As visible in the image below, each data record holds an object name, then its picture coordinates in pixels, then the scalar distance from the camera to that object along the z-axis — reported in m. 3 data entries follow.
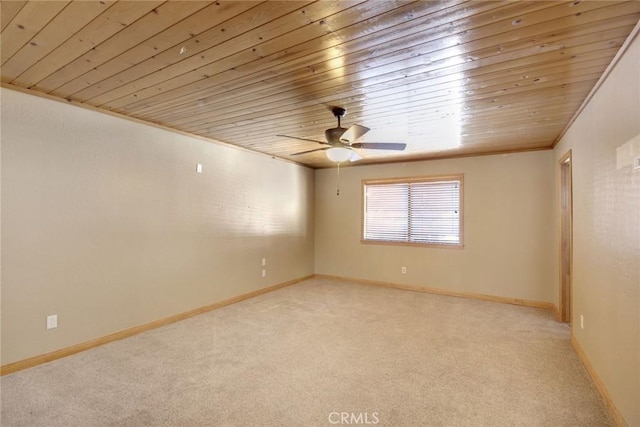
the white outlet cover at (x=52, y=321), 2.87
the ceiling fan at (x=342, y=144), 3.04
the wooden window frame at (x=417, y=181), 5.20
